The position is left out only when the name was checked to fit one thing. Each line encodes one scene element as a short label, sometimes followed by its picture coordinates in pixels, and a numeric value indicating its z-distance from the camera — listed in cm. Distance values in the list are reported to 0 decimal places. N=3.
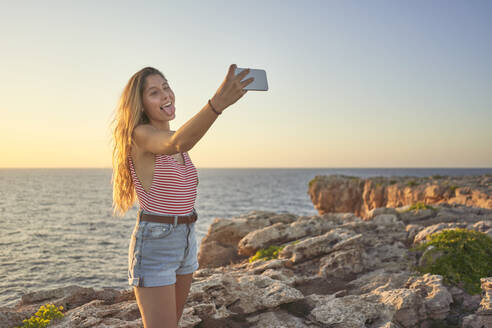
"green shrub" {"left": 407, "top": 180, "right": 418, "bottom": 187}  2603
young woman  262
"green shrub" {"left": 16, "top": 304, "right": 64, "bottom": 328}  438
